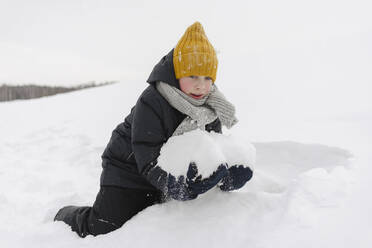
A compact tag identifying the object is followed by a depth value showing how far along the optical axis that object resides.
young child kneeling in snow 1.61
